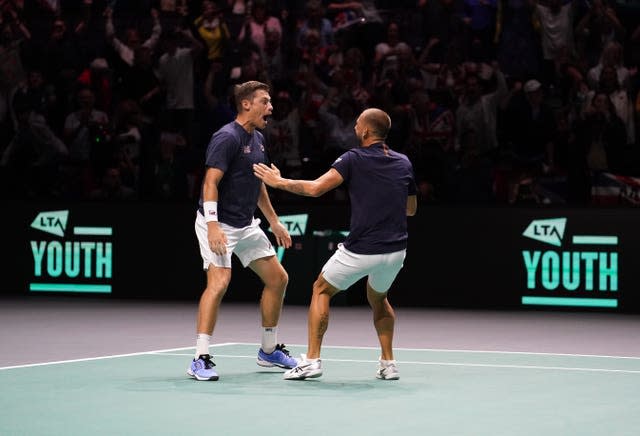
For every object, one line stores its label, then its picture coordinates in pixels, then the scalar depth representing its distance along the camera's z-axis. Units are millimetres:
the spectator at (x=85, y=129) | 18812
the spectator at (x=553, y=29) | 18094
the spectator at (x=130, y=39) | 19875
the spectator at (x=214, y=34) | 19578
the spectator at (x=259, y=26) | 19281
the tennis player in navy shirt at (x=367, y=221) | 9438
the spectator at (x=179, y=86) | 19156
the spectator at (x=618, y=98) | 17156
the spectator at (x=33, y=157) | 19000
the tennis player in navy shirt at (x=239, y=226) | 9594
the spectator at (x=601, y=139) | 16828
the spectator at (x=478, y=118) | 17625
